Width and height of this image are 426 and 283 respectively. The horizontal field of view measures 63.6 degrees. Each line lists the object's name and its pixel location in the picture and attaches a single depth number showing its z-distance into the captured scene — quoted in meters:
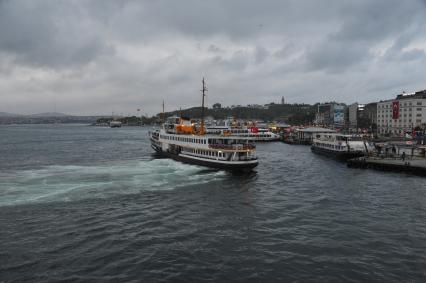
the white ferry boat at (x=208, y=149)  55.47
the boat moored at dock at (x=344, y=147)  73.19
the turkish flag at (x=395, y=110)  121.04
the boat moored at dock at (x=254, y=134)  142.79
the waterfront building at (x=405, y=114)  160.57
